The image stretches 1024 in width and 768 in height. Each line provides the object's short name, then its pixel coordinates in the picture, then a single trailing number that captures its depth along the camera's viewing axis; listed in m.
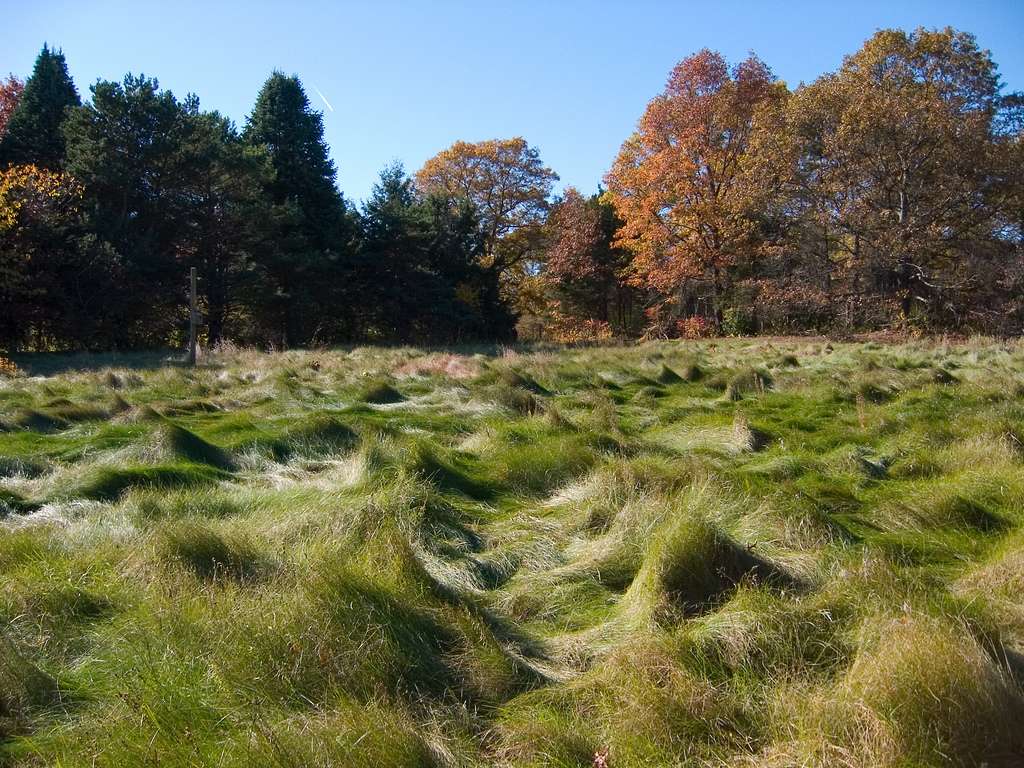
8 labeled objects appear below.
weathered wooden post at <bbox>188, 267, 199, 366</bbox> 17.66
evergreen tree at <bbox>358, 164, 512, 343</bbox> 32.34
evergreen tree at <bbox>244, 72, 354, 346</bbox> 29.25
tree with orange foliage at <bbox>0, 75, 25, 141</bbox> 35.63
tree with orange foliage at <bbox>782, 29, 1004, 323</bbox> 23.58
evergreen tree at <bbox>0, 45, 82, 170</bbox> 26.56
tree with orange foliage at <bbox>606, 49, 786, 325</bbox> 30.45
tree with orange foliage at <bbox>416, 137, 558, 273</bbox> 38.28
